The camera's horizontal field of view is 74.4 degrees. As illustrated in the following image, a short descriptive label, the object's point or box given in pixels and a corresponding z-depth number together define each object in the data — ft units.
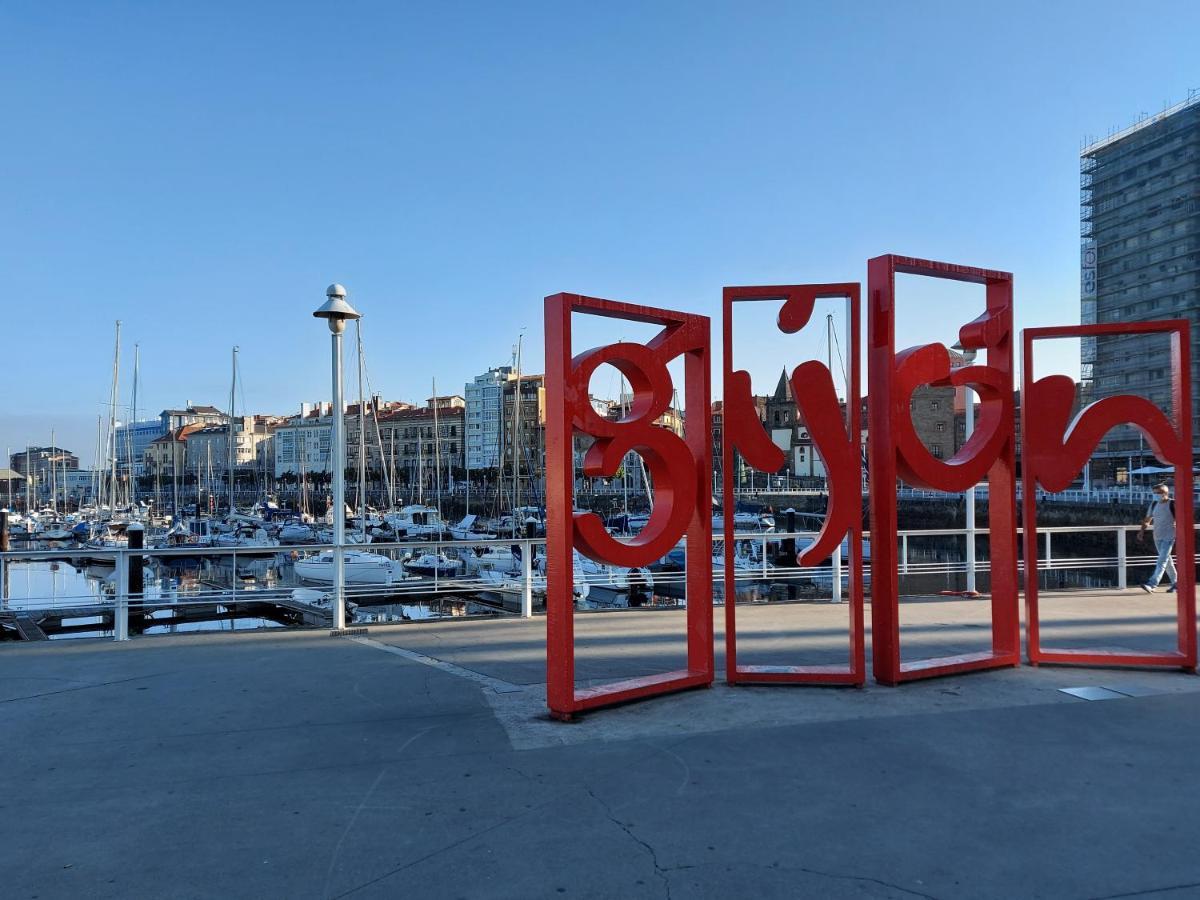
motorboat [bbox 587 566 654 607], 93.70
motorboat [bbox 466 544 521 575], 118.73
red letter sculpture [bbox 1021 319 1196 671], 25.62
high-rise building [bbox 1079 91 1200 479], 244.42
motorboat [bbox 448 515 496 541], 160.15
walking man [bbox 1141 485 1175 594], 41.22
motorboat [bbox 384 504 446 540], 159.84
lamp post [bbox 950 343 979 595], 37.70
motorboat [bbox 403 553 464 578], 113.91
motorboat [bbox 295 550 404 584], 112.57
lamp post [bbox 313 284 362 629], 35.94
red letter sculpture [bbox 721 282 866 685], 23.13
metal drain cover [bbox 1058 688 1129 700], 22.43
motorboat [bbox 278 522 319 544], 178.29
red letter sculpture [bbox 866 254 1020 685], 24.11
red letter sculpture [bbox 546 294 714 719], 20.61
